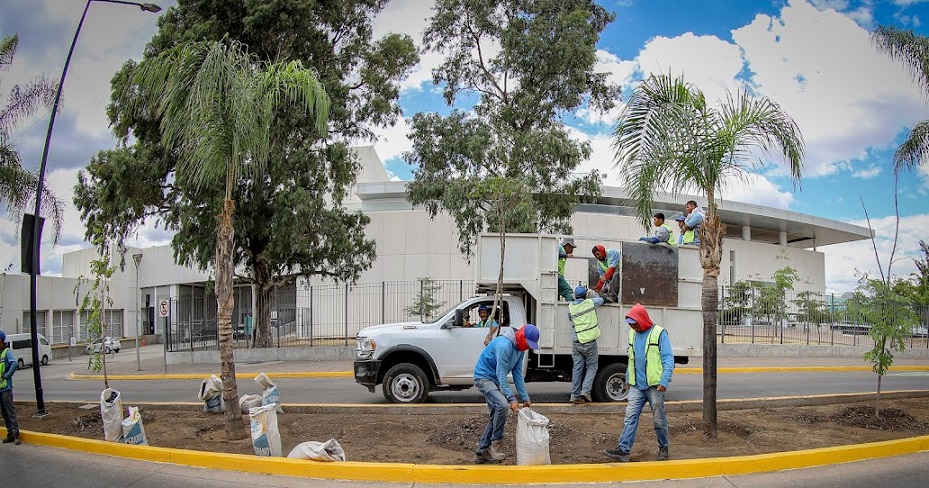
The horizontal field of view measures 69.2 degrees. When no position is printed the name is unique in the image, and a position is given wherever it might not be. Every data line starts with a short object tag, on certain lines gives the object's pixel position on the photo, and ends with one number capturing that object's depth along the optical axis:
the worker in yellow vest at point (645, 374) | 7.39
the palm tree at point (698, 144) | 8.84
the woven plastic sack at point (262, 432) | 8.06
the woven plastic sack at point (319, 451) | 7.62
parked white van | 30.45
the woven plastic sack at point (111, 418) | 9.29
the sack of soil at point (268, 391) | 8.59
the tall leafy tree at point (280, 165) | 22.38
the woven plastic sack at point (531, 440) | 7.22
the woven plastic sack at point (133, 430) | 9.05
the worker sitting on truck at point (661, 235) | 11.16
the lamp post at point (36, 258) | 11.98
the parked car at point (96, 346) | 12.67
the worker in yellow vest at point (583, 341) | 10.71
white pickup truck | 11.26
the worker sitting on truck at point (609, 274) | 11.35
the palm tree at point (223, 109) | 9.47
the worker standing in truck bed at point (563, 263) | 11.56
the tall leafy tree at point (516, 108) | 21.91
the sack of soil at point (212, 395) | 10.88
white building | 36.03
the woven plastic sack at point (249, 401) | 9.45
